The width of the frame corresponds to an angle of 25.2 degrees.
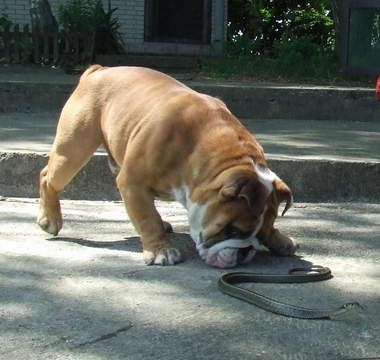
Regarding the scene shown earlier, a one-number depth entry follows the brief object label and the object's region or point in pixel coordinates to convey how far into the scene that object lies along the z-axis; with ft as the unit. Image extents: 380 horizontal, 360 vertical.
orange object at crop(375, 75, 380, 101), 18.16
